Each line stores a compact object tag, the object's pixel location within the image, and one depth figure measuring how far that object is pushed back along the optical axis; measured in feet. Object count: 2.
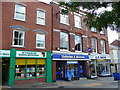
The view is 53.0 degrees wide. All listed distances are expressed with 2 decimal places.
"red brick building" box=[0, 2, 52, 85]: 40.14
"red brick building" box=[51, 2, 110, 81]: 51.09
